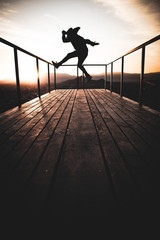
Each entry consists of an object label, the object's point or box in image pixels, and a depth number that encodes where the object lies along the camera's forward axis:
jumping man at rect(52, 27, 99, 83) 3.38
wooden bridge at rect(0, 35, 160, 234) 0.50
